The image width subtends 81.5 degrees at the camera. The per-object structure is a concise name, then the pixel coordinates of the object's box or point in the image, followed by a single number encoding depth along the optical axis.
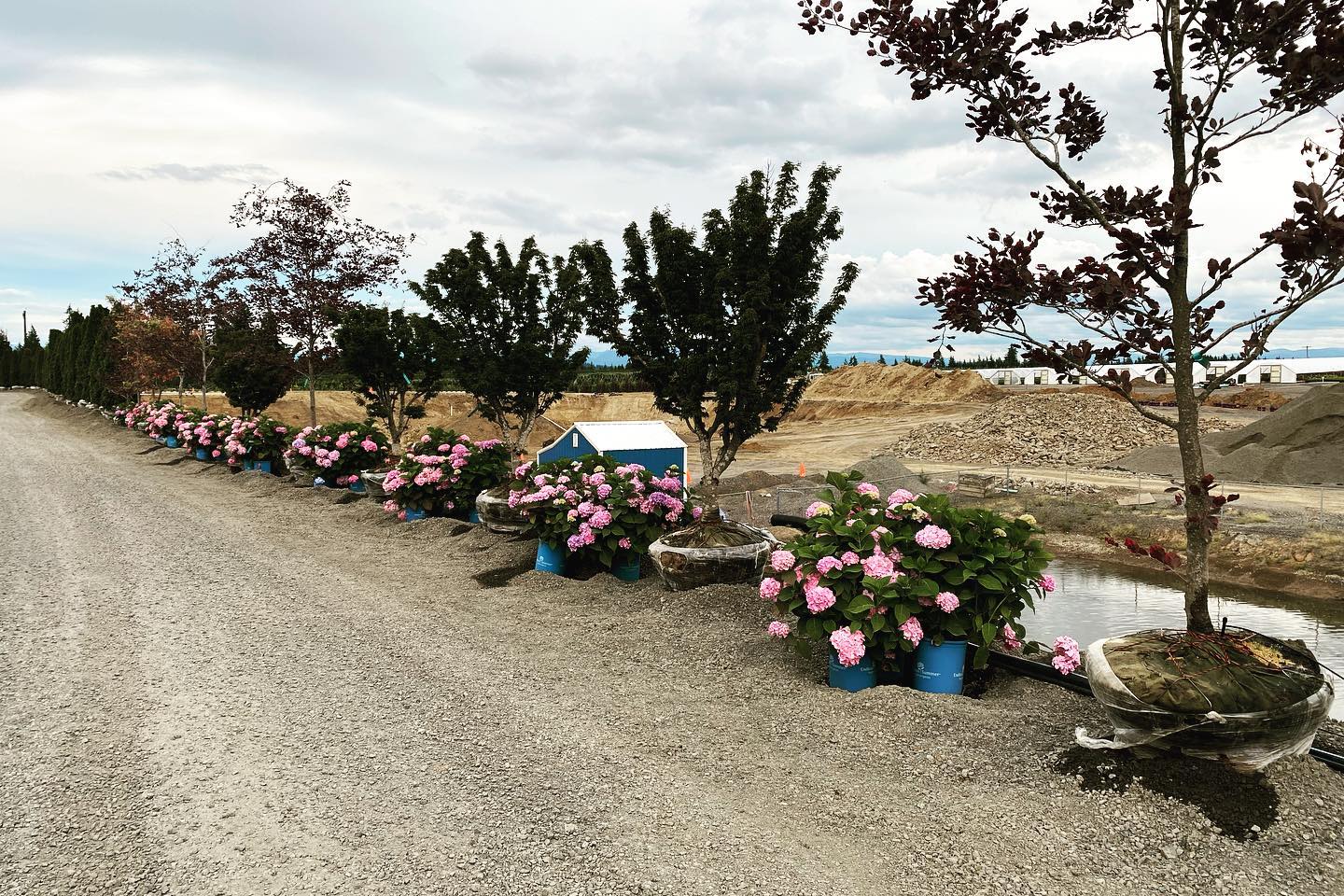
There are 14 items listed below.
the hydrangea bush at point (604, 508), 8.27
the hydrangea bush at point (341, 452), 15.13
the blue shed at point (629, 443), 16.72
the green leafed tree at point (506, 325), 12.14
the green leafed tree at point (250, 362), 19.17
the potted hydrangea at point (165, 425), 23.47
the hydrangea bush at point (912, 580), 4.95
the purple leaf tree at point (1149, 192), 4.04
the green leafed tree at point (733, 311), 8.09
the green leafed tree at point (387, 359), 15.82
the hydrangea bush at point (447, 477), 11.92
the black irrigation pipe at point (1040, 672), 4.96
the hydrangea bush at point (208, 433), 20.02
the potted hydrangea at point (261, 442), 18.27
